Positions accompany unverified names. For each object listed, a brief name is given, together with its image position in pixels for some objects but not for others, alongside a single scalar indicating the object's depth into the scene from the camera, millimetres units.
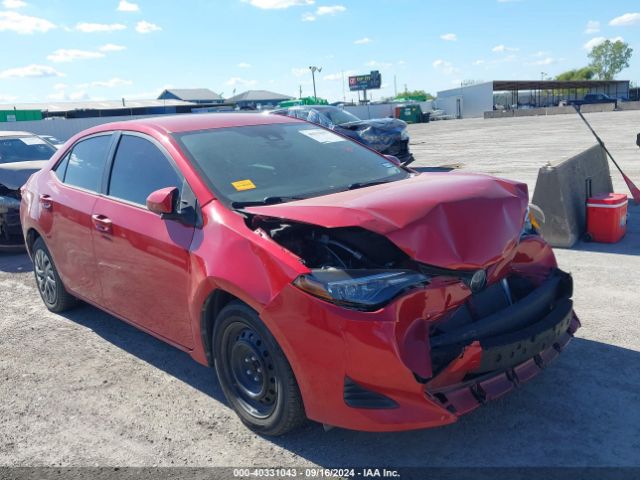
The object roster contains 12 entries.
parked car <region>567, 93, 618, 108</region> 53838
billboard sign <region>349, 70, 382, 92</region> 90812
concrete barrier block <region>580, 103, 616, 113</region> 44500
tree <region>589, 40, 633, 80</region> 122125
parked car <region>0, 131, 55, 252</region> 8055
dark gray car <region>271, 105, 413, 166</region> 15156
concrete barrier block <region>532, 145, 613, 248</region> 6332
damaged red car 2723
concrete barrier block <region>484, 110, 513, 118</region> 49816
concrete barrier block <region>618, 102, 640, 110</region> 44281
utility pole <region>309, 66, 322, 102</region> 83312
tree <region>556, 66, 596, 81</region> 122450
